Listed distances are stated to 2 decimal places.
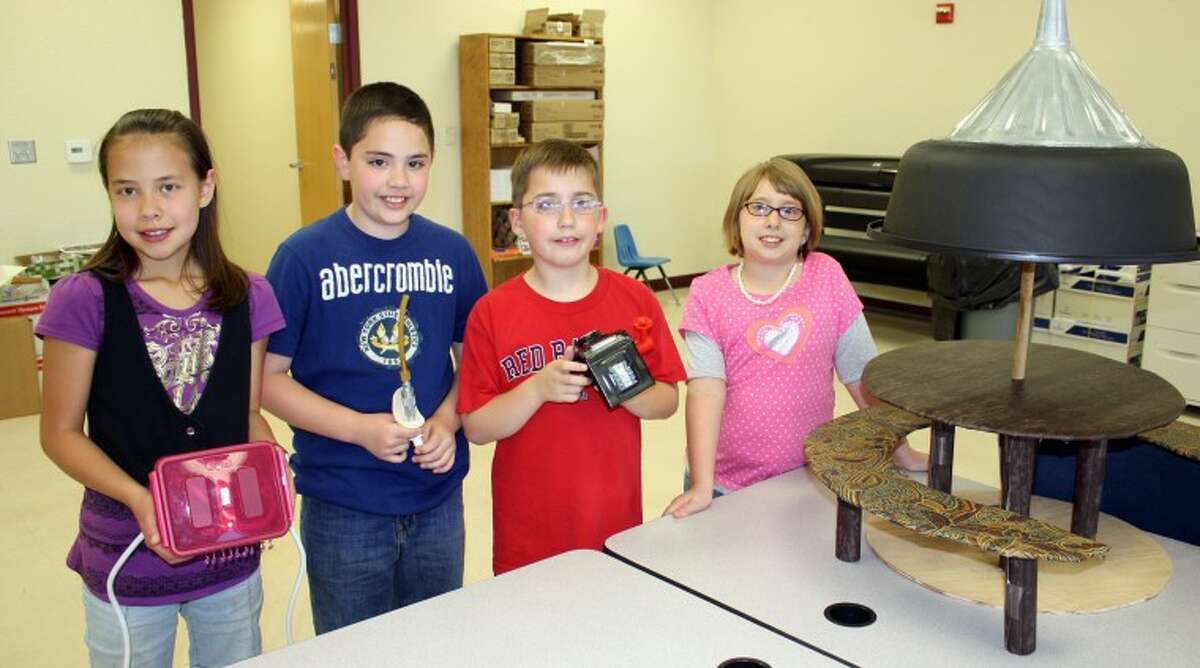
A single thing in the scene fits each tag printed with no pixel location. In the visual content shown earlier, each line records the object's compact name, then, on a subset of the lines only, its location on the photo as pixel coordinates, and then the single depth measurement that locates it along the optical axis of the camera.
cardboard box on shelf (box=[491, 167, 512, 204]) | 6.30
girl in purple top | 1.50
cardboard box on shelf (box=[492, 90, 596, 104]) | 6.29
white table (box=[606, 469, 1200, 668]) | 1.33
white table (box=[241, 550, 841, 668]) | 1.30
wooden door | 5.95
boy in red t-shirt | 1.81
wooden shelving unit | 6.16
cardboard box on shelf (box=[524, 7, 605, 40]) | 6.45
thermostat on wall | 5.04
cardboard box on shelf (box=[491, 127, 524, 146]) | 6.17
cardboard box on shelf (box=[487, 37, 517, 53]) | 6.07
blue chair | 6.61
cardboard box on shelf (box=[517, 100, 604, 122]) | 6.28
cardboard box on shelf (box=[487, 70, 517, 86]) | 6.11
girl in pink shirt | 1.97
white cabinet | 4.54
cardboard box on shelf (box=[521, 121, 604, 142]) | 6.33
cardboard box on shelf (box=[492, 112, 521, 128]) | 6.15
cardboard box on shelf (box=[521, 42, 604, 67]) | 6.23
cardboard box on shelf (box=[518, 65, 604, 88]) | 6.29
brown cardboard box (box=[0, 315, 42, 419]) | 4.51
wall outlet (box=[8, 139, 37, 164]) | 4.88
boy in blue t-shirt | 1.80
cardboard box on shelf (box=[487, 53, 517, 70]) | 6.09
